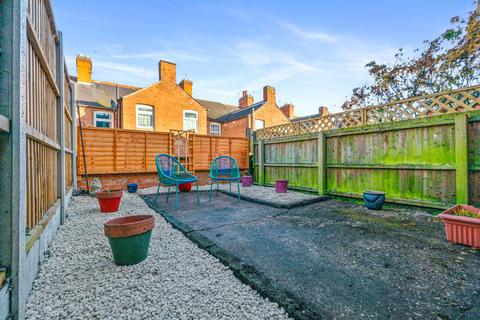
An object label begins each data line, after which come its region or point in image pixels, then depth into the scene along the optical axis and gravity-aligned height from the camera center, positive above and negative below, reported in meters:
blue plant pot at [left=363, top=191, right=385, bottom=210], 3.60 -0.73
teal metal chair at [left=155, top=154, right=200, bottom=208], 3.60 -0.26
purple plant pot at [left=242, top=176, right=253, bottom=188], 6.72 -0.70
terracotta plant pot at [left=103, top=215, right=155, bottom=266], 1.62 -0.65
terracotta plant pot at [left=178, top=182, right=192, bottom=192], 5.55 -0.73
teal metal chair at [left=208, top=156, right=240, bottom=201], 4.39 -0.27
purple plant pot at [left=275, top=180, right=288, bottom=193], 5.32 -0.69
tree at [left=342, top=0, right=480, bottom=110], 5.38 +2.83
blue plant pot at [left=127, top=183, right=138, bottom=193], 5.60 -0.72
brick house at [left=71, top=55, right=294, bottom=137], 10.38 +3.02
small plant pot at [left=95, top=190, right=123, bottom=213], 3.33 -0.64
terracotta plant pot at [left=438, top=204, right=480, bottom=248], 1.97 -0.71
